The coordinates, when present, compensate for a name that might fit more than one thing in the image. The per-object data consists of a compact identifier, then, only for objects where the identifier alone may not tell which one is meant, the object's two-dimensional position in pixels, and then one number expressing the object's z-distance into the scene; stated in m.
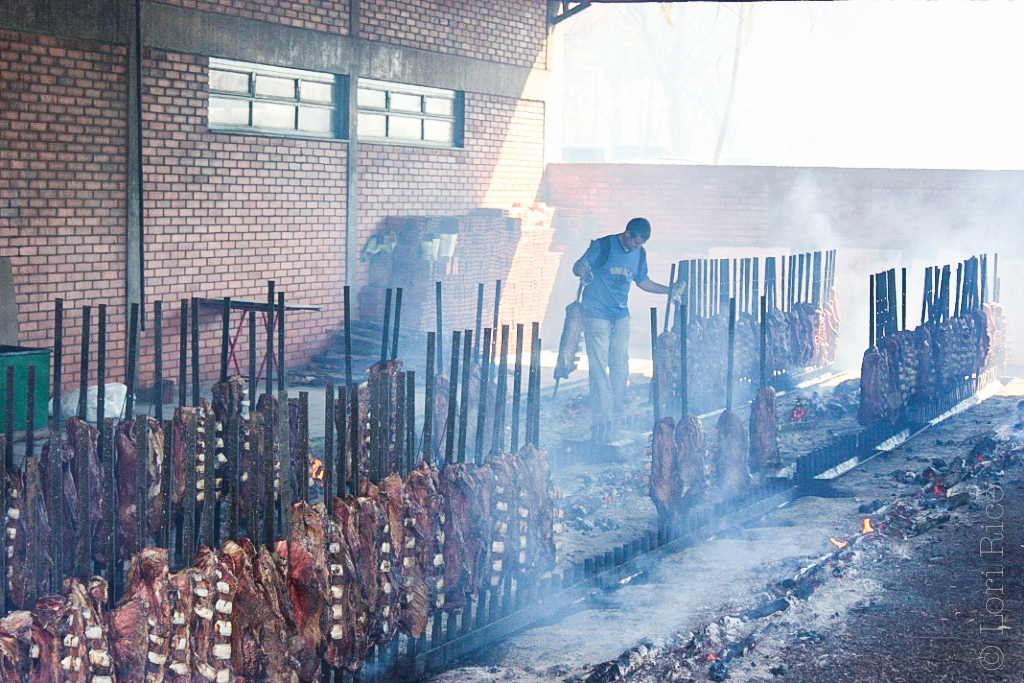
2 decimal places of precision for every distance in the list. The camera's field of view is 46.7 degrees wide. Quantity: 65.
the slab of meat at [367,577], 5.89
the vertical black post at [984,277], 15.47
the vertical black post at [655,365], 9.04
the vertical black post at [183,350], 7.96
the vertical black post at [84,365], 7.13
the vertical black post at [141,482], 5.43
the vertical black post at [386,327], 9.09
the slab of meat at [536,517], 7.10
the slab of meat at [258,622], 5.32
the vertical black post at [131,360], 7.01
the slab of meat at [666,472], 8.70
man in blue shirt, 12.07
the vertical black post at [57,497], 5.40
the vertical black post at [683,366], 8.98
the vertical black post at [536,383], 7.41
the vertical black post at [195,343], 7.49
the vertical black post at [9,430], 5.55
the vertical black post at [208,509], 5.46
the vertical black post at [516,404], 7.21
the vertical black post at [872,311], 12.65
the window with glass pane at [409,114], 17.27
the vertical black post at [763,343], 9.81
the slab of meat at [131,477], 6.81
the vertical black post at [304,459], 5.88
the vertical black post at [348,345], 8.48
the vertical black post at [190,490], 5.42
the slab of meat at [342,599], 5.77
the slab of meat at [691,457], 8.77
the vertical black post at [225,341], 8.27
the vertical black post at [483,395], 7.10
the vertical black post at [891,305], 13.00
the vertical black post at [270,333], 7.83
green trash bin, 10.58
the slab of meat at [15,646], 4.75
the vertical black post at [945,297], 13.77
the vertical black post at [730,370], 9.49
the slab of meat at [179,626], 5.14
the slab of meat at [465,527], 6.60
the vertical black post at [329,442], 6.00
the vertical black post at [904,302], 13.37
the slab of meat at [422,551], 6.27
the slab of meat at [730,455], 9.49
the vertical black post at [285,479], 5.54
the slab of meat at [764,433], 9.91
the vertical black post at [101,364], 6.67
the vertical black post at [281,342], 7.59
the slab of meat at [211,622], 5.21
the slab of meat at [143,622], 5.04
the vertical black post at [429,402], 6.76
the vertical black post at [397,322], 9.14
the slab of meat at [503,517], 6.89
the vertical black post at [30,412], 5.83
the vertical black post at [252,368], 7.84
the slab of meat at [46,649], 4.83
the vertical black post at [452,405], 6.90
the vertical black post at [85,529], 5.52
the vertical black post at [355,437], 6.21
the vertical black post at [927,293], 13.58
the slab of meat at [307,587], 5.61
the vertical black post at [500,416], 7.23
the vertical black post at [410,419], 6.60
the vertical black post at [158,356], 7.14
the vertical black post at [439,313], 9.70
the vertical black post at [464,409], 6.96
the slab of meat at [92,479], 6.53
